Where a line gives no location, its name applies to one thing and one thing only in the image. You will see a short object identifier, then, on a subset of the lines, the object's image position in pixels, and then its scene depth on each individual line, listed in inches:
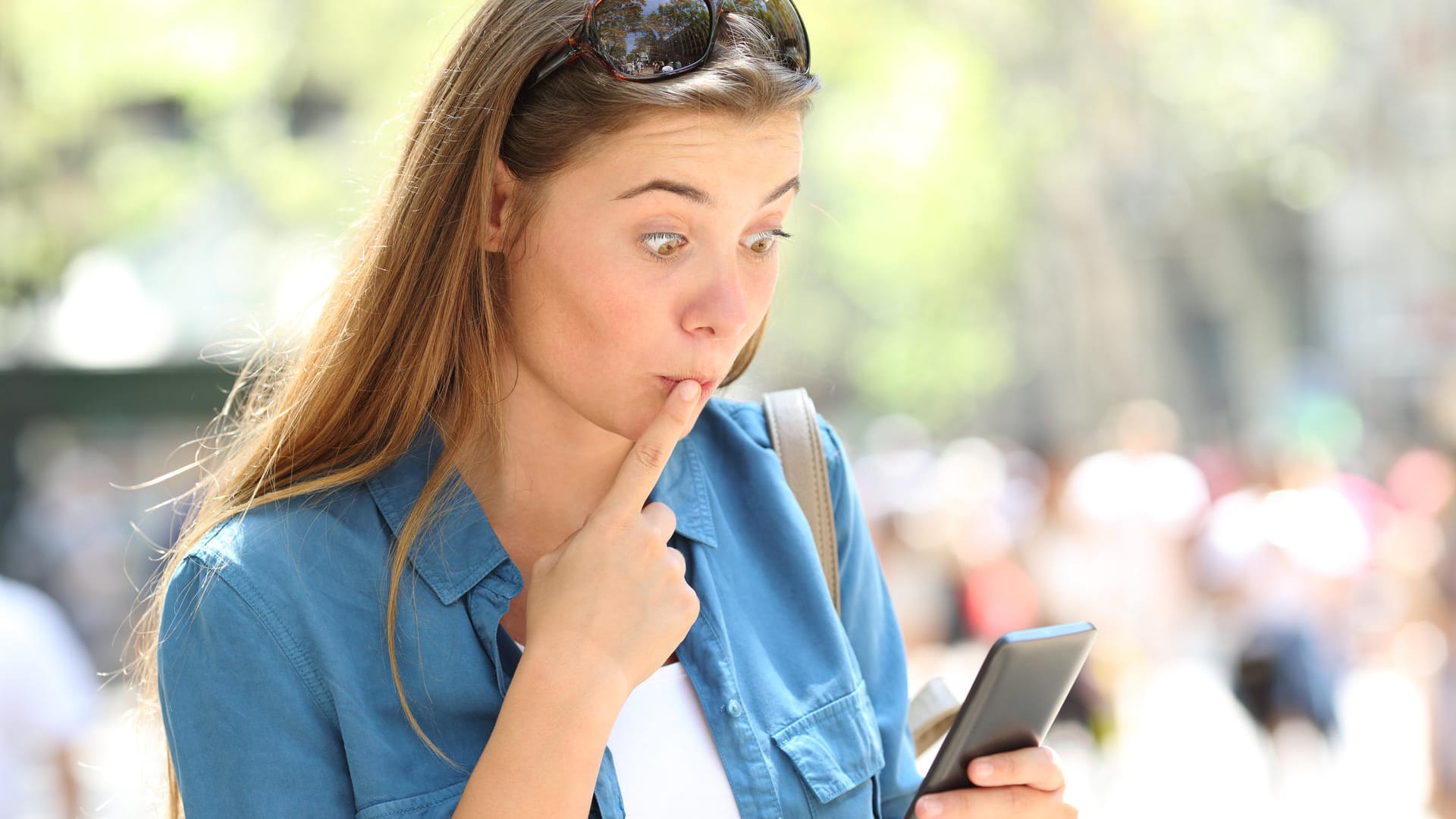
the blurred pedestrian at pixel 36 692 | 171.9
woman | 100.6
